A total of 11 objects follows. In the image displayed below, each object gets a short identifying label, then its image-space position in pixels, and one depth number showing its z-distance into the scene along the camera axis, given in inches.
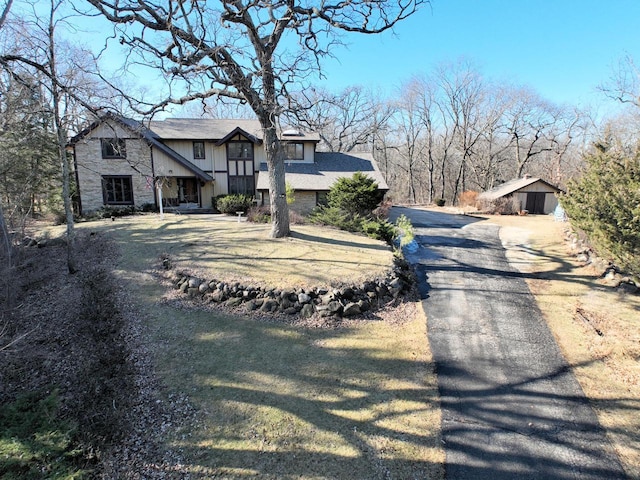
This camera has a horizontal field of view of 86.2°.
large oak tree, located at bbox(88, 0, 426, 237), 402.3
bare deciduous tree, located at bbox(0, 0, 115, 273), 367.9
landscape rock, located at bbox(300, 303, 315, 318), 337.7
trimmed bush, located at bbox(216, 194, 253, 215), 876.0
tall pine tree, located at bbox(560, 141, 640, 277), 312.5
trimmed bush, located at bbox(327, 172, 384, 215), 681.0
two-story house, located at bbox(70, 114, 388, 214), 863.7
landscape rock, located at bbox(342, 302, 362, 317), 341.7
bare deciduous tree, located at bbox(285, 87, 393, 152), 1594.5
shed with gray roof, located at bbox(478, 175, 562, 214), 1157.7
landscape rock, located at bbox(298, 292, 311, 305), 345.4
